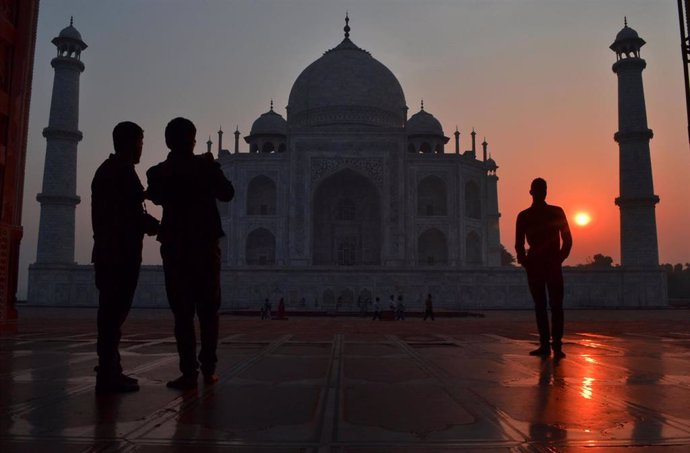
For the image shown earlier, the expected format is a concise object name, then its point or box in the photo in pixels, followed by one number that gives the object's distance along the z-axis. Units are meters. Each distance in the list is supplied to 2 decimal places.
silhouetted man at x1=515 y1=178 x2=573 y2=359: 4.33
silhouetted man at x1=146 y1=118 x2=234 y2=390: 2.83
